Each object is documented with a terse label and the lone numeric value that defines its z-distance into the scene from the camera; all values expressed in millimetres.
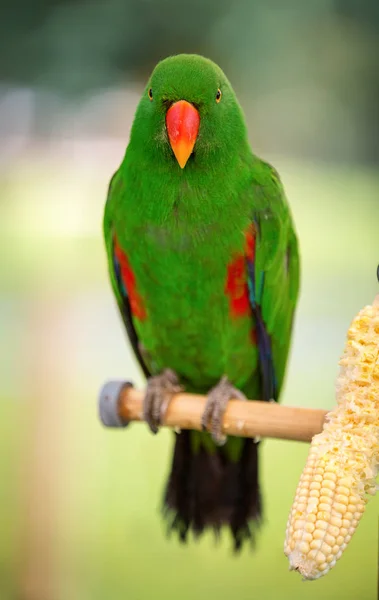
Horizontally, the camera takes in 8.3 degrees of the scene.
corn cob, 1596
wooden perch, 1731
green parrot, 1802
